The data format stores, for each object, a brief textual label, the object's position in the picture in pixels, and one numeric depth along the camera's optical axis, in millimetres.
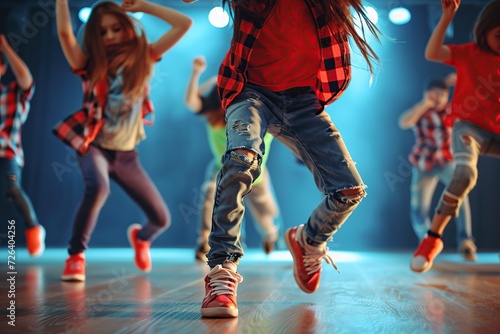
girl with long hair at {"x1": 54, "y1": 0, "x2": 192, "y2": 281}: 2303
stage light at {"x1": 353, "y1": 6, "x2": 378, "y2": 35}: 4564
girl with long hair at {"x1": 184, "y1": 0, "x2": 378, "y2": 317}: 1322
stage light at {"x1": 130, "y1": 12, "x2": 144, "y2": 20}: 5306
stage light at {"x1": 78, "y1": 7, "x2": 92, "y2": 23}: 5098
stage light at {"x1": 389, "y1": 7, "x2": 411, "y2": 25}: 5152
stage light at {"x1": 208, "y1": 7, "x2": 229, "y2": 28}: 4930
